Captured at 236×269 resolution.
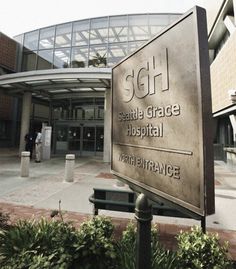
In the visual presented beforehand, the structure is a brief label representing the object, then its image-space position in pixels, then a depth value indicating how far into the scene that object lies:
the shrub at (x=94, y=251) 2.67
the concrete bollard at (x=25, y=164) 8.98
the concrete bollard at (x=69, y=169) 8.52
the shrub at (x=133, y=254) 2.46
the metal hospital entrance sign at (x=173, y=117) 1.42
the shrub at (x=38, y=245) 2.54
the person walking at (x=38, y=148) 13.57
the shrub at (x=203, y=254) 2.54
